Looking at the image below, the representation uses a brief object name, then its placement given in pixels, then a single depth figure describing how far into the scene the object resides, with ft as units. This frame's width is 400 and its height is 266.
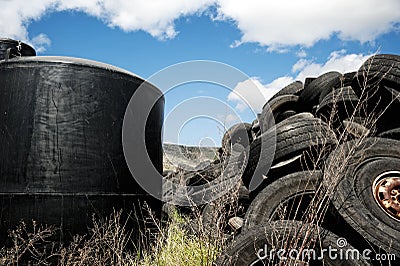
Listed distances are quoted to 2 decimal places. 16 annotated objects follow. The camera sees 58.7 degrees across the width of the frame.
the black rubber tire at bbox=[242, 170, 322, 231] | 9.82
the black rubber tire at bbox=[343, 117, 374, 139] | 11.04
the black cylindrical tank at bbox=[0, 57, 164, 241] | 10.67
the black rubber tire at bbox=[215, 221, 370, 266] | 7.81
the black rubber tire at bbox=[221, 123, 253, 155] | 21.06
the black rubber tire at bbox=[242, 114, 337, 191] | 10.59
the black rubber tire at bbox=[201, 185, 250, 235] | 8.82
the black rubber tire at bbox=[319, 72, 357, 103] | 13.37
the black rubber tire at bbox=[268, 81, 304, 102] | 20.41
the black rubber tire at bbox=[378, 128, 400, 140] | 11.04
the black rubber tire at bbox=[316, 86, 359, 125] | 12.95
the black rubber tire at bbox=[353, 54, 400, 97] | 11.27
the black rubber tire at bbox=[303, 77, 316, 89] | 19.06
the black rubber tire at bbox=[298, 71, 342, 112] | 16.34
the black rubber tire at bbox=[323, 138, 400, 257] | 8.28
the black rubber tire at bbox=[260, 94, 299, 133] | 18.50
